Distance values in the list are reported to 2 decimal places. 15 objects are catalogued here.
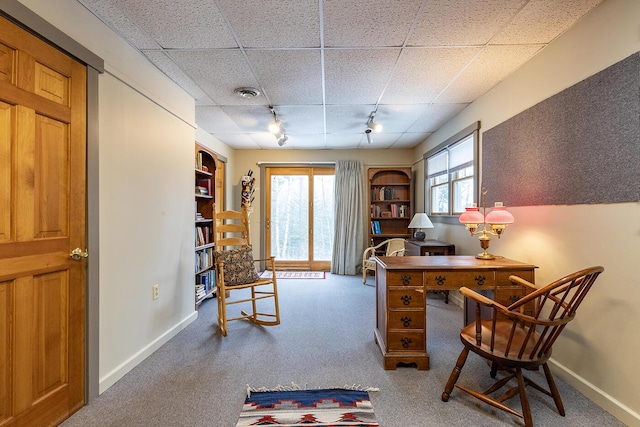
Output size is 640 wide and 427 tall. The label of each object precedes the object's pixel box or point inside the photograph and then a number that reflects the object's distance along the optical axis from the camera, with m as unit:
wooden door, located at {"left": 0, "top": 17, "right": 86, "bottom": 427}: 1.28
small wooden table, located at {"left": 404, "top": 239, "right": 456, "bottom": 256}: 3.52
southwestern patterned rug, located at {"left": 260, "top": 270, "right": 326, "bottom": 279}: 4.88
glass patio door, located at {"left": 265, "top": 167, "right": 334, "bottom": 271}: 5.43
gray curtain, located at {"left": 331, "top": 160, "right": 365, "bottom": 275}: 5.16
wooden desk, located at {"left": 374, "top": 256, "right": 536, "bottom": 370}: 1.97
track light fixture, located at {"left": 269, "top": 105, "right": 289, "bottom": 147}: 3.52
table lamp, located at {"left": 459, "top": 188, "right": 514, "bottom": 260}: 2.10
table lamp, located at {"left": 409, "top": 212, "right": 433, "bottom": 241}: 4.00
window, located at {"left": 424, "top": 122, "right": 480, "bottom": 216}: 3.17
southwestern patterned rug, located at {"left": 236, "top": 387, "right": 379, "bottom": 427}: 1.50
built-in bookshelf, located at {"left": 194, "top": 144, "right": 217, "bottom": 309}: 3.36
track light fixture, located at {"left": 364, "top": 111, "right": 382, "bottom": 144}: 3.49
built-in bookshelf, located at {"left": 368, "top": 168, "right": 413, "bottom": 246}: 5.16
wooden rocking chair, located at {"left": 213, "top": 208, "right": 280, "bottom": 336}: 2.66
